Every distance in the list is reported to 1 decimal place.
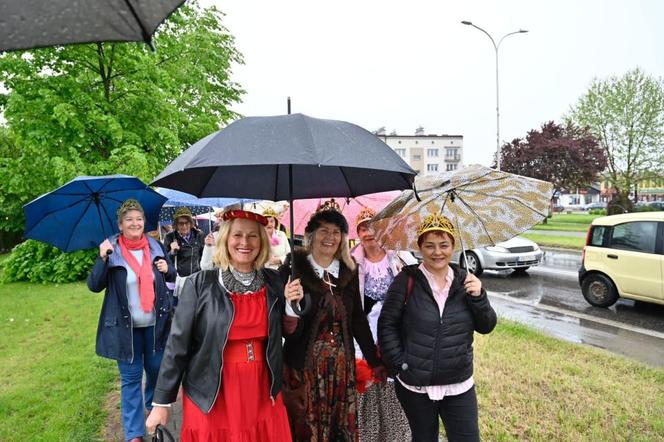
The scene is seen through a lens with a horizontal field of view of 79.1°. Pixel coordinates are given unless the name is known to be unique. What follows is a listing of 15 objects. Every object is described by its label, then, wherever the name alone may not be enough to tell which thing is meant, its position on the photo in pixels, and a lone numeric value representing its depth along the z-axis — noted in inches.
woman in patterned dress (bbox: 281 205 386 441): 102.5
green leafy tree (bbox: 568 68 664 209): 1099.3
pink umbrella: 163.8
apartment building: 3243.1
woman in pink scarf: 129.8
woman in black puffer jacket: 95.5
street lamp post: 805.9
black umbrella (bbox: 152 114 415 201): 73.0
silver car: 453.1
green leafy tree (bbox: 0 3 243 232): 372.2
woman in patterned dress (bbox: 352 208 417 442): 117.6
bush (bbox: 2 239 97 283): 468.4
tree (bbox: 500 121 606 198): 1213.7
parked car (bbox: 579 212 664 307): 279.1
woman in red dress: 86.0
